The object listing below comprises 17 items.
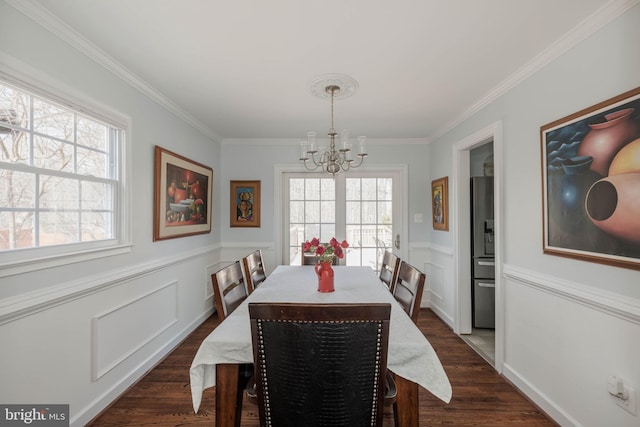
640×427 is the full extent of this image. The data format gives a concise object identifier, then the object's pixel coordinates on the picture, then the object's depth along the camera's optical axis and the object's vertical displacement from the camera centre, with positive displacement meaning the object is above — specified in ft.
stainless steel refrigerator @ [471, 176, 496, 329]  10.20 -1.09
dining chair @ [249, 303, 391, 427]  3.29 -1.76
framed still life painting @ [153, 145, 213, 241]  8.28 +0.68
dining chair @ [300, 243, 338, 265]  10.53 -1.63
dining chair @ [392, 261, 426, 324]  5.51 -1.58
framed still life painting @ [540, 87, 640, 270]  4.46 +0.60
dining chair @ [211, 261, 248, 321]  5.37 -1.56
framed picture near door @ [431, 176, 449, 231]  11.18 +0.54
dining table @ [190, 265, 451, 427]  4.13 -2.28
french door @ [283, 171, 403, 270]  13.30 +0.25
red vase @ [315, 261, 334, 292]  6.58 -1.41
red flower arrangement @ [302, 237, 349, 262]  6.55 -0.80
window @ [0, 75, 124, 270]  4.65 +0.80
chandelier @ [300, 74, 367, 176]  7.19 +3.49
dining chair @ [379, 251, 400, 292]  7.38 -1.52
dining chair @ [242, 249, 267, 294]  7.68 -1.59
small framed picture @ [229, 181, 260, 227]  13.12 +0.66
